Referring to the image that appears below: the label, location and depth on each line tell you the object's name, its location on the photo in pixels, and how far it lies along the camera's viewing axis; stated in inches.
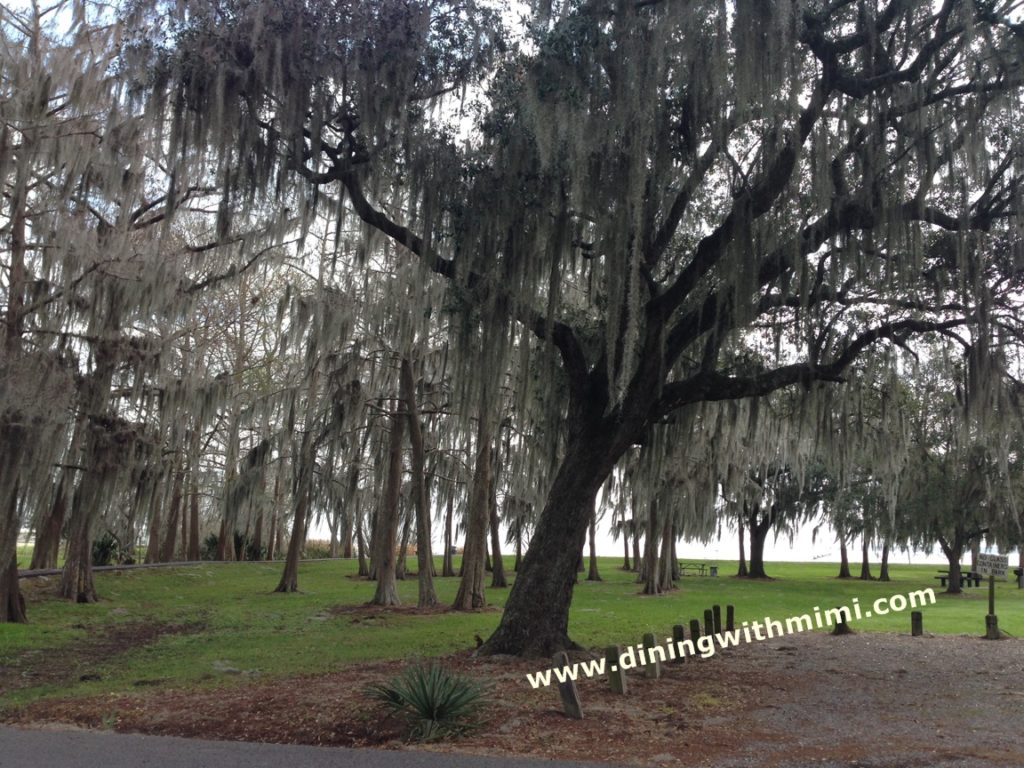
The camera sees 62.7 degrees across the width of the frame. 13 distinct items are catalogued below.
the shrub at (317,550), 1807.3
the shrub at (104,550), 1047.0
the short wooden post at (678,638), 376.8
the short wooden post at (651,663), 337.4
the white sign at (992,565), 520.2
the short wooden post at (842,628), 549.3
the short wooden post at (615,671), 299.3
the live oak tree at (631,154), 314.5
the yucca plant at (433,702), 250.4
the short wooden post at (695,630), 402.0
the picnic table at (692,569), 1416.8
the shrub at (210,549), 1438.2
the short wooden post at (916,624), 541.3
